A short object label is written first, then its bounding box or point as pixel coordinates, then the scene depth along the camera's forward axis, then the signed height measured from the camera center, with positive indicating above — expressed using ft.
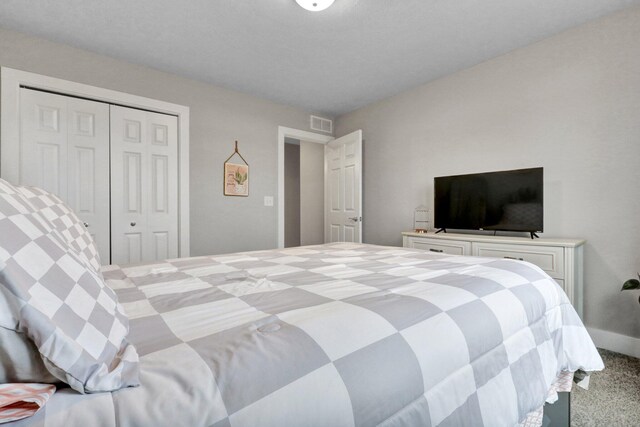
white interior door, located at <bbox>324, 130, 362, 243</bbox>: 12.85 +0.97
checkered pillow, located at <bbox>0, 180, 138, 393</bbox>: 1.44 -0.56
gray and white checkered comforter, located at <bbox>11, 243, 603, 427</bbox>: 1.65 -1.00
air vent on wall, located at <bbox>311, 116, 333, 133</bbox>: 14.37 +4.25
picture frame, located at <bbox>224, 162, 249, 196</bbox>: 11.75 +1.20
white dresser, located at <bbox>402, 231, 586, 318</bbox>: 7.07 -1.11
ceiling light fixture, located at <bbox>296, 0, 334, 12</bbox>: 6.59 +4.63
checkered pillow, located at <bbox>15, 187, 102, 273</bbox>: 3.15 -0.14
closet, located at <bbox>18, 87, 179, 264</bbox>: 8.34 +1.30
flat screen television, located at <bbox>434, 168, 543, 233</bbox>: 8.24 +0.29
